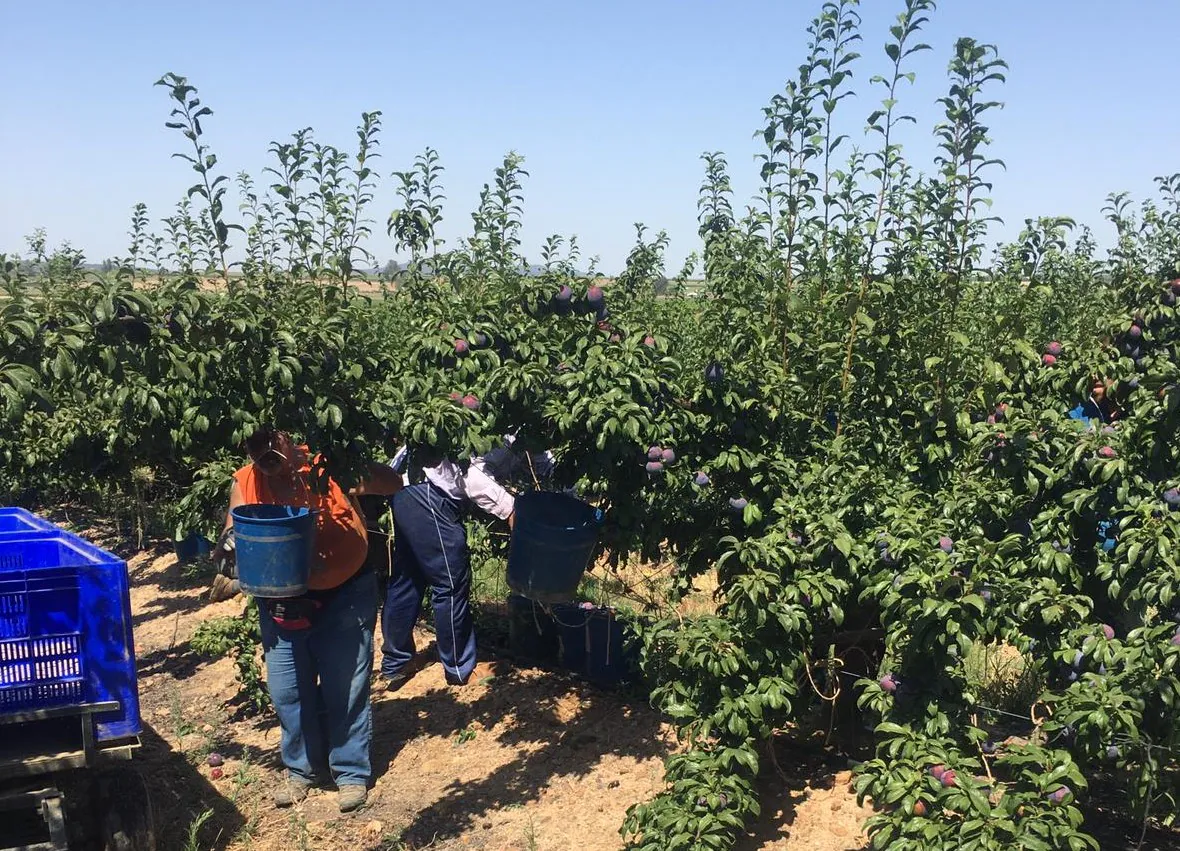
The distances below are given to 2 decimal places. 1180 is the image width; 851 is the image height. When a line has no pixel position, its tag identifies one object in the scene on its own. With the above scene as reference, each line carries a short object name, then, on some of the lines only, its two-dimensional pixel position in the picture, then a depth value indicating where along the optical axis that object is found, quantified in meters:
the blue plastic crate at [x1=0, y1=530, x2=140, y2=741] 3.00
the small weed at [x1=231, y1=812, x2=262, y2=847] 3.87
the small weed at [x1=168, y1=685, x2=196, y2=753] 4.84
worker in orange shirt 3.96
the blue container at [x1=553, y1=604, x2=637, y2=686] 5.06
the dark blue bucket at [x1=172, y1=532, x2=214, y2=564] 7.91
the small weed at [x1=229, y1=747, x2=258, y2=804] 4.23
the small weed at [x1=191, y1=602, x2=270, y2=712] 5.05
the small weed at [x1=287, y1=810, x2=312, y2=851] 3.83
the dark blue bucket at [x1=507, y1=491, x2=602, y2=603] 3.97
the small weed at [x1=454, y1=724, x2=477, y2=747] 4.73
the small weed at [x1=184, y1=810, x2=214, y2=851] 3.59
